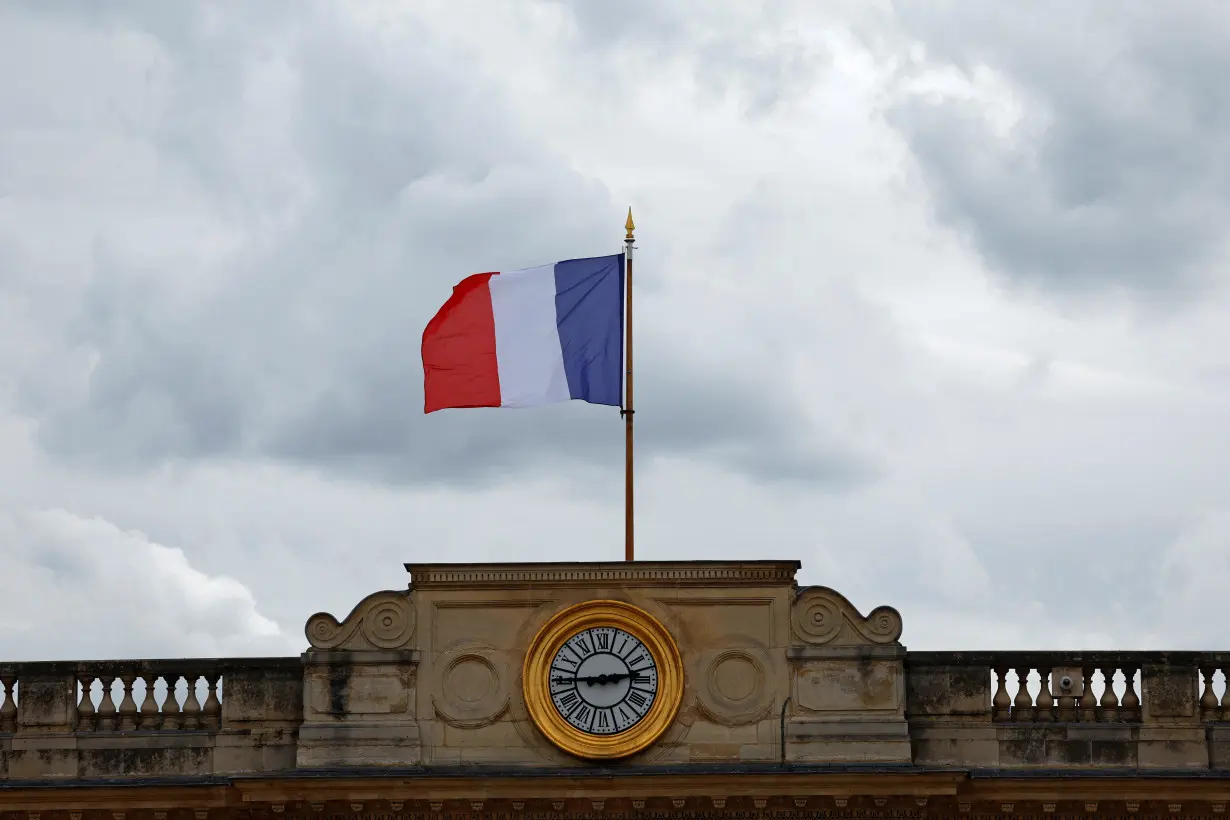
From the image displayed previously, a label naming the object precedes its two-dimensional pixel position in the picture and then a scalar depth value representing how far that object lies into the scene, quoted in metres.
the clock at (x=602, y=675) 37.66
